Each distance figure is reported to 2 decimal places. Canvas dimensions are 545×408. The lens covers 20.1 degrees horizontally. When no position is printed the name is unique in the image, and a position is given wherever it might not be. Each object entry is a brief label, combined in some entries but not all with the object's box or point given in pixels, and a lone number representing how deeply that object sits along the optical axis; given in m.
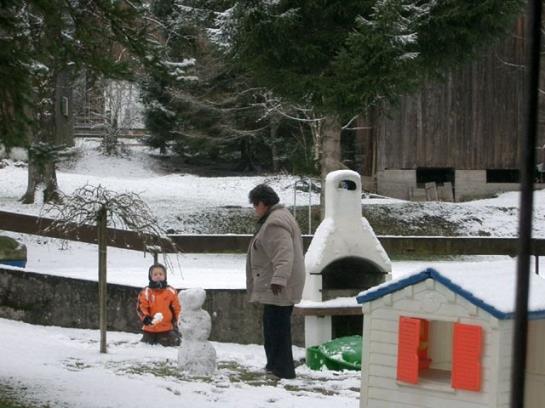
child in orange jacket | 15.33
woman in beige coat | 12.47
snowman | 12.78
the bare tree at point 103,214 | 14.15
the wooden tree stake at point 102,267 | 14.11
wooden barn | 41.96
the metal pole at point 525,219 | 2.48
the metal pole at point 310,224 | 31.30
